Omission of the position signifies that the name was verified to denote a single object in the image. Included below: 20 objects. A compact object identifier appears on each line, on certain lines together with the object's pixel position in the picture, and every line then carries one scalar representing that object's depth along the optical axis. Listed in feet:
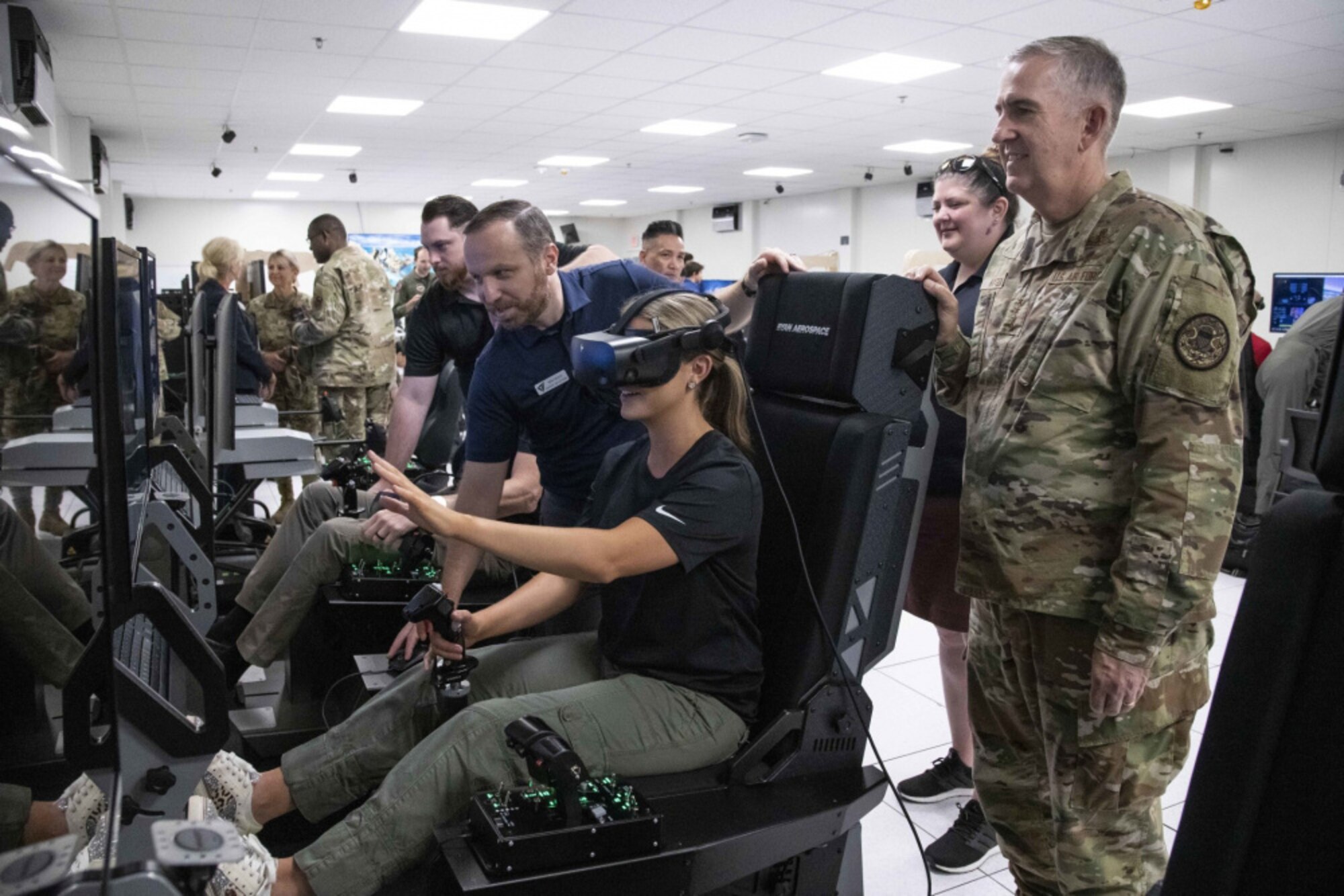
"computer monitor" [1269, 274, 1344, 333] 22.99
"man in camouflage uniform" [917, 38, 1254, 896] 4.43
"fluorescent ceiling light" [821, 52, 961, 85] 20.83
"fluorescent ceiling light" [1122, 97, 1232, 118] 24.52
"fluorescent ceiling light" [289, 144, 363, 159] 33.53
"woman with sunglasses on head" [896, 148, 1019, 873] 7.18
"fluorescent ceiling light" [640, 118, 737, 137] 28.53
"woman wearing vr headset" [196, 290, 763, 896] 4.72
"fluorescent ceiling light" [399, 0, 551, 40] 17.11
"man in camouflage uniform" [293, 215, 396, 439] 17.37
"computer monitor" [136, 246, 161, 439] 9.53
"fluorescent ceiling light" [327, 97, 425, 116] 25.40
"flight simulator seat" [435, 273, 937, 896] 5.14
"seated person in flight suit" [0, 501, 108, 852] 2.16
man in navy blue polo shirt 6.82
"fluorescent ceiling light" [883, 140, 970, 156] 31.96
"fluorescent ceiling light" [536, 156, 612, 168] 36.29
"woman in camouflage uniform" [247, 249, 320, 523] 19.34
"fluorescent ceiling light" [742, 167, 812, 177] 39.29
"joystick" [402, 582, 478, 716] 5.31
